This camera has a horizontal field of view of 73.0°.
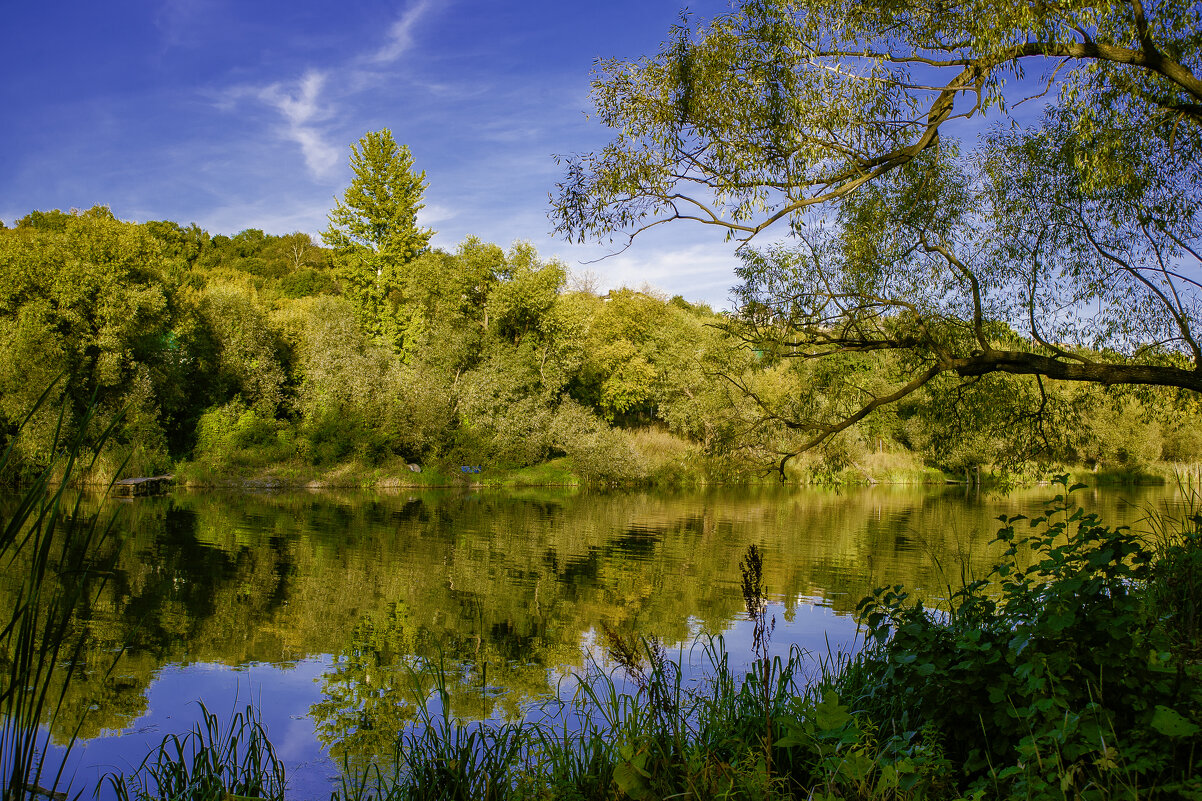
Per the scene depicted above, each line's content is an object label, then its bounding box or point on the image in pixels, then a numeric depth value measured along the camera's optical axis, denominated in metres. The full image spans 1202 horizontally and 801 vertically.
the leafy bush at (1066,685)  2.72
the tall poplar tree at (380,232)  38.91
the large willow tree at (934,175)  7.39
